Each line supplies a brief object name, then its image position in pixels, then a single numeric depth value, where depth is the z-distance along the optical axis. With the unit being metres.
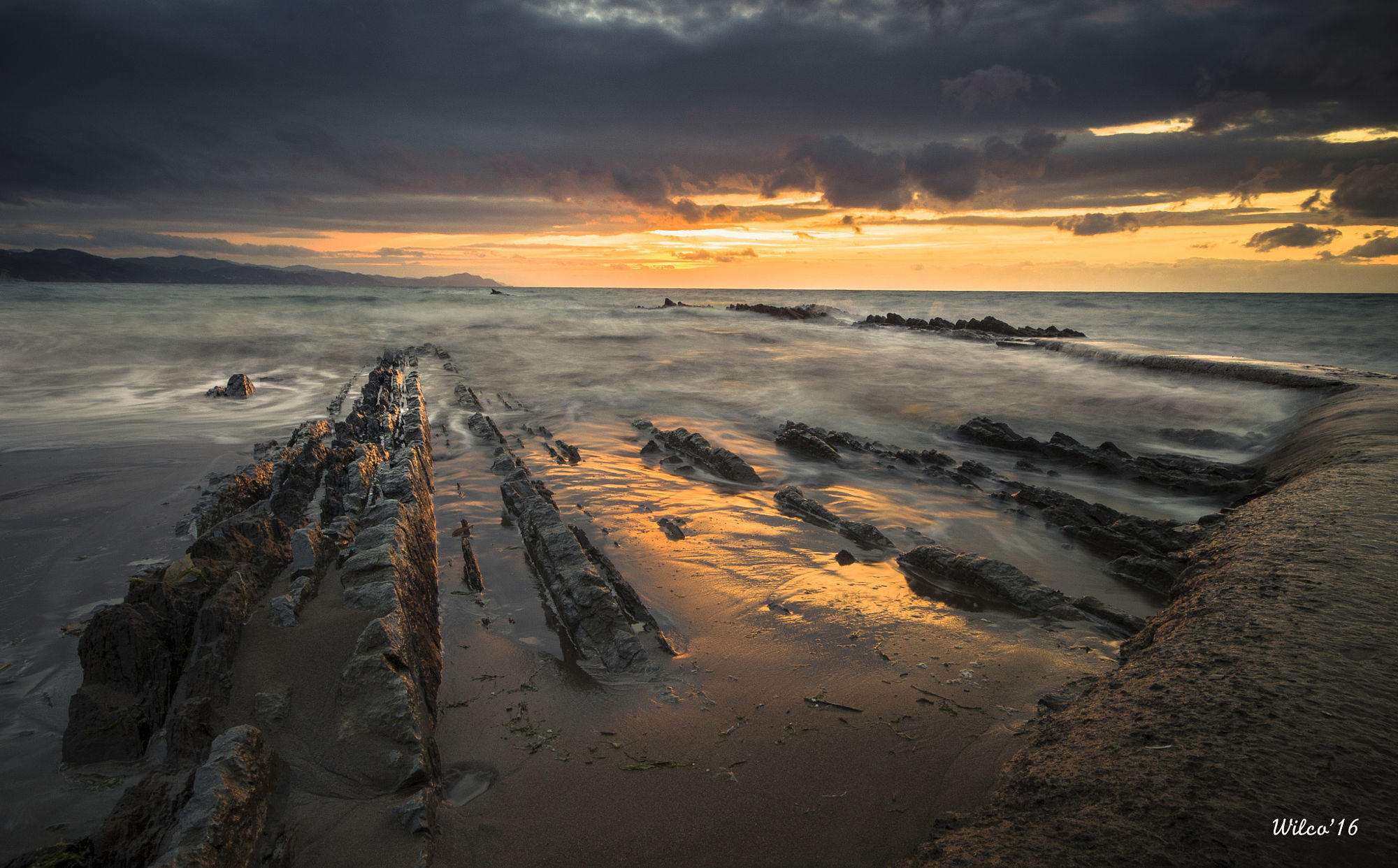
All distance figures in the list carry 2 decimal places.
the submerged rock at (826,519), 6.11
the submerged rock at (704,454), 8.34
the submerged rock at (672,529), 6.05
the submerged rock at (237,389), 14.52
